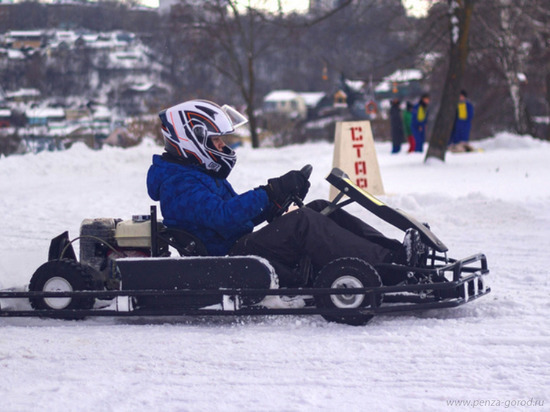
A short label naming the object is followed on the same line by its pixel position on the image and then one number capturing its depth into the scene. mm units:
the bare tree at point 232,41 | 31266
